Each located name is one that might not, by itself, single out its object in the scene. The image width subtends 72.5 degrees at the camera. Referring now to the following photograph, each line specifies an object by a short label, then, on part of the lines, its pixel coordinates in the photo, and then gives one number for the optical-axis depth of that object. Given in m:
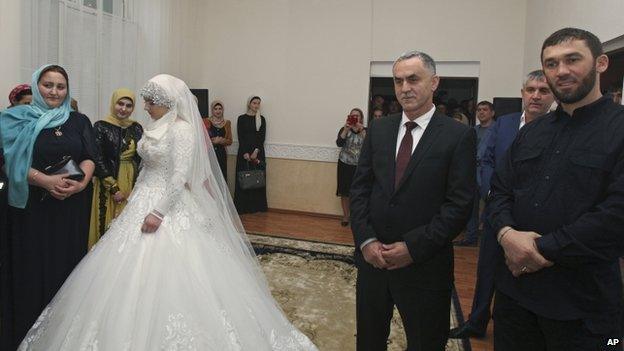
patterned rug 2.62
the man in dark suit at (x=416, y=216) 1.64
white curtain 3.97
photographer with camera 5.59
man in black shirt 1.27
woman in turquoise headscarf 2.22
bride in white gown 1.85
